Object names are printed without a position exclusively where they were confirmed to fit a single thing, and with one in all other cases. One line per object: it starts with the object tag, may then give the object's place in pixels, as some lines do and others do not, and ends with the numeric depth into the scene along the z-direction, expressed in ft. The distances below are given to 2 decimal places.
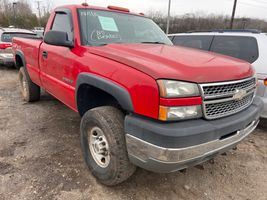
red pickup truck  6.31
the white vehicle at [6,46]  28.68
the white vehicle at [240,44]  12.50
